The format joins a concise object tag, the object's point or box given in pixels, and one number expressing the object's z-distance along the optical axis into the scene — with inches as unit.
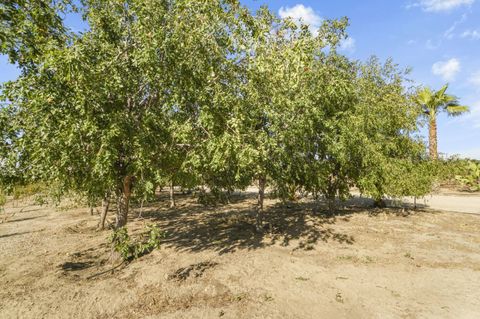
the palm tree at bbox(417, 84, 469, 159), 1234.6
